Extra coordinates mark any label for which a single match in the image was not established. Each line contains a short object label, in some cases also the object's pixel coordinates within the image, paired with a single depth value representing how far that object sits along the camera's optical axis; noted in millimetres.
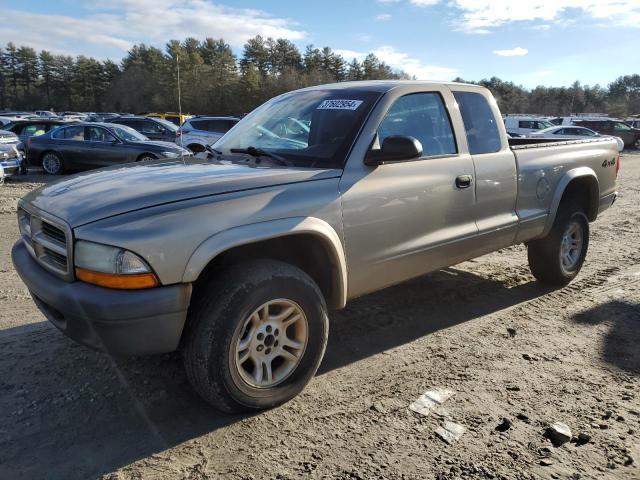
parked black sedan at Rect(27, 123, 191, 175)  13641
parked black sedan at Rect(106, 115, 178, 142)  19062
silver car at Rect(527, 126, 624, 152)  23828
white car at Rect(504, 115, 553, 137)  27141
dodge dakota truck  2506
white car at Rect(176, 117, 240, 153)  17641
